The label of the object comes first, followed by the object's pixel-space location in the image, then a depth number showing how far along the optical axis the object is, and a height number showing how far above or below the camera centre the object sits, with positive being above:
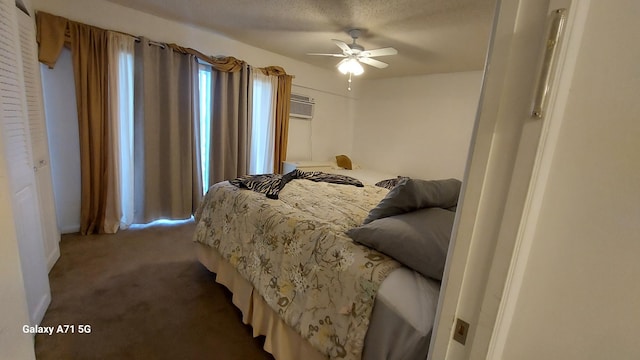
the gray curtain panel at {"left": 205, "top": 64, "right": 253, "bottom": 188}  3.37 +0.06
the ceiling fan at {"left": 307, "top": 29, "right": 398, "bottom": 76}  2.56 +0.85
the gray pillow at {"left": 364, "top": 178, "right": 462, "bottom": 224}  1.27 -0.27
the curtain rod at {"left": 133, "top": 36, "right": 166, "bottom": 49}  2.75 +0.83
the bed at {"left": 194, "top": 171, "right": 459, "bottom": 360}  0.97 -0.62
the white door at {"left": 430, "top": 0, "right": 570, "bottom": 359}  0.41 -0.04
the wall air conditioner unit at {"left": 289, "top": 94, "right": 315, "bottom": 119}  4.27 +0.45
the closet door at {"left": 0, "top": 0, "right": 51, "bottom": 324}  1.33 -0.33
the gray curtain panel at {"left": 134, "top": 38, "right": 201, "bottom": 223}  2.84 -0.13
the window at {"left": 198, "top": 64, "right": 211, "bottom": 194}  3.32 +0.10
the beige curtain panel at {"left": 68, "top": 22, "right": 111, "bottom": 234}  2.49 -0.01
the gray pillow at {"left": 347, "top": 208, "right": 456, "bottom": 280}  1.02 -0.40
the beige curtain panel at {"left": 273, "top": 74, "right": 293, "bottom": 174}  3.94 +0.17
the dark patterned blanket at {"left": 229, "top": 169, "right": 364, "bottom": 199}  2.04 -0.44
